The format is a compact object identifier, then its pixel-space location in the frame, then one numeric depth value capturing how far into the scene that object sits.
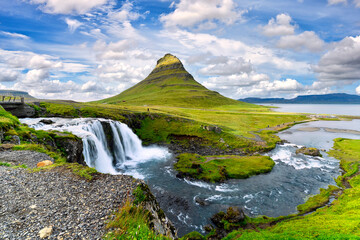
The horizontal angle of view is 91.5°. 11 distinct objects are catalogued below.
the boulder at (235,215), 23.22
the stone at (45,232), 8.59
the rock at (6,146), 20.59
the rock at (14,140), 23.55
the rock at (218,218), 23.31
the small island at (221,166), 38.88
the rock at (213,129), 73.31
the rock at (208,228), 22.54
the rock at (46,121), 44.41
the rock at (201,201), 28.38
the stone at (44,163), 17.26
